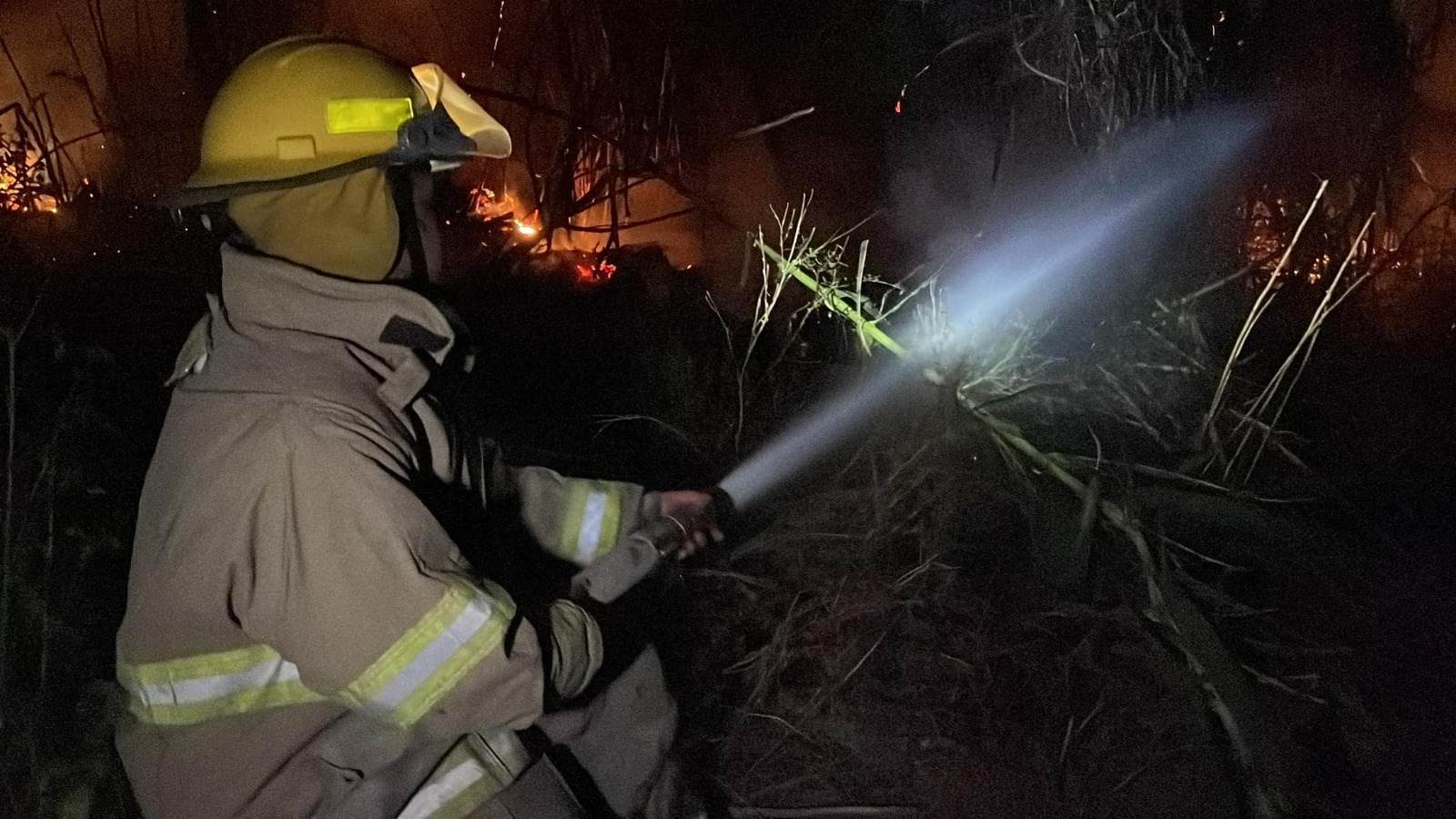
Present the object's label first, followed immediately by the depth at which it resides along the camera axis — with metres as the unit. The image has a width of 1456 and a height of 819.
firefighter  1.58
